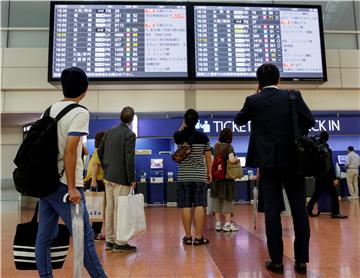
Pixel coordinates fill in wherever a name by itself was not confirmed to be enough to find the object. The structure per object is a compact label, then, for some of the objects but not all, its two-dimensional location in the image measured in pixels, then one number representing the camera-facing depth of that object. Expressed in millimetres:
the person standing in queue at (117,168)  3562
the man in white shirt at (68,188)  1896
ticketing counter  8984
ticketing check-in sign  8969
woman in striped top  3820
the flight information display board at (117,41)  5445
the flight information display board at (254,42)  5550
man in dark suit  2688
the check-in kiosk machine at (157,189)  9602
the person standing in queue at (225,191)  4641
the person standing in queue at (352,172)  9523
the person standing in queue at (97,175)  4260
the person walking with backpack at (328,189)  5801
